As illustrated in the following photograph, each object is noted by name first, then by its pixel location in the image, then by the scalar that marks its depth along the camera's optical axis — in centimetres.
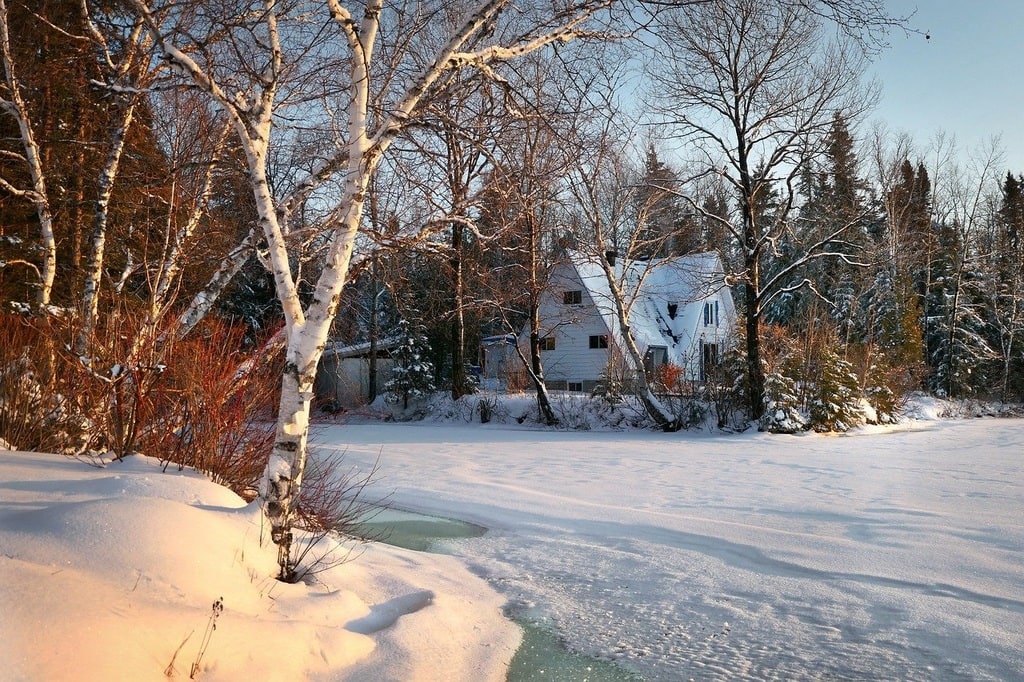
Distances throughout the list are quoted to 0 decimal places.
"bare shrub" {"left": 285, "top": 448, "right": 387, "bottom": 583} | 504
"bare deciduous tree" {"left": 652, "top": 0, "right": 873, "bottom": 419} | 1730
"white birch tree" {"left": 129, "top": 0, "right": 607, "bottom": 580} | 470
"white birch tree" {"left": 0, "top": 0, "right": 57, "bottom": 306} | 1023
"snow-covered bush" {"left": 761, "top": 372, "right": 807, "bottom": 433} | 1842
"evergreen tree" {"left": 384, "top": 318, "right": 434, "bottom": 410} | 2825
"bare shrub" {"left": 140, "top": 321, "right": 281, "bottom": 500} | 624
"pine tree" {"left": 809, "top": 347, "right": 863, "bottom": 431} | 1867
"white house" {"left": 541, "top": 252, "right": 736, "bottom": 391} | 3166
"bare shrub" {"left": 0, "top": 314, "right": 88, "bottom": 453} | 692
